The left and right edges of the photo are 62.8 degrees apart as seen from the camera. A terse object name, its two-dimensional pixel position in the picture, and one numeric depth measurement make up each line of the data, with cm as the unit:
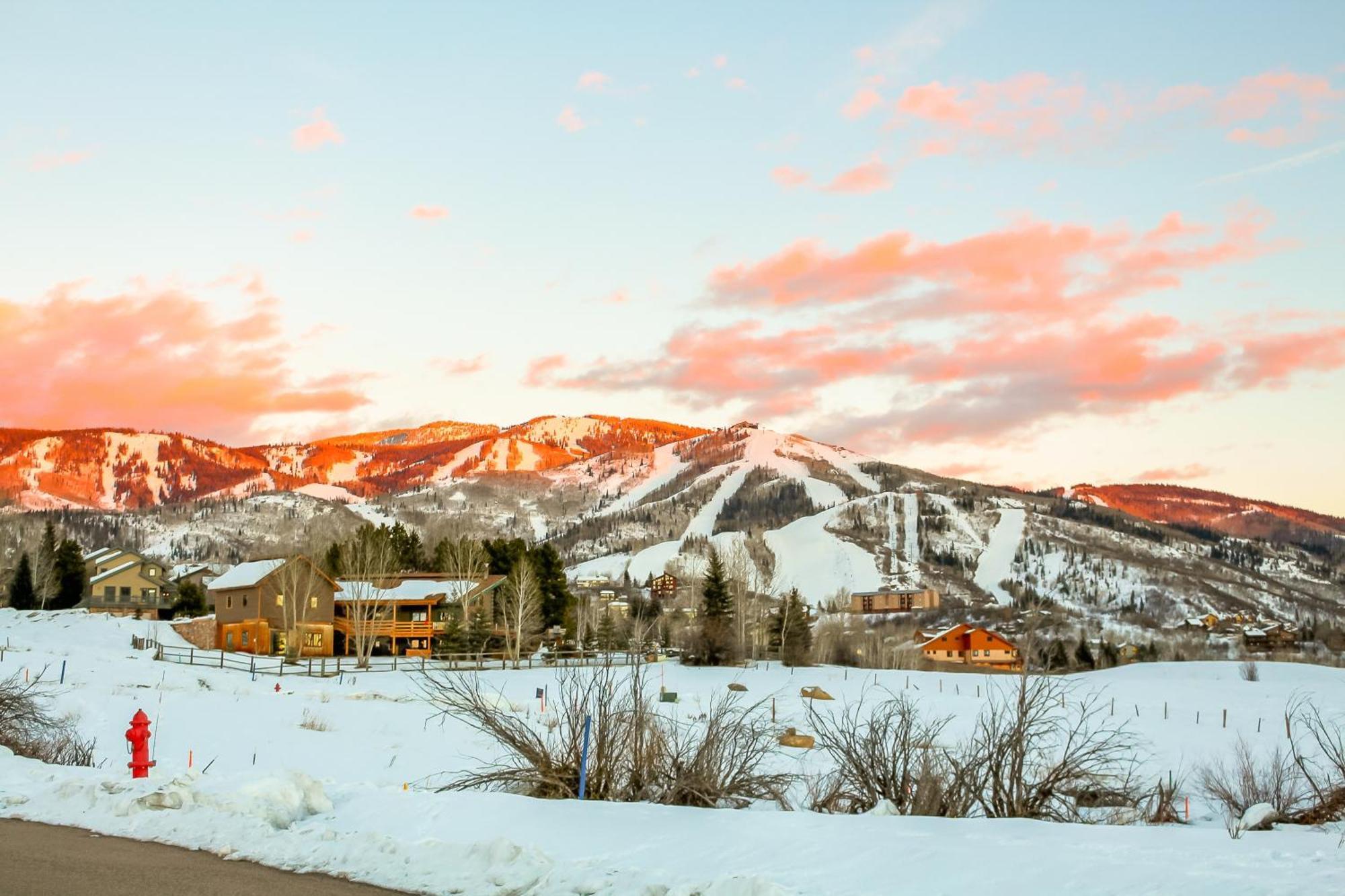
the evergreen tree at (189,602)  8962
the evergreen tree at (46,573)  8756
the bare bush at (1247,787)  1880
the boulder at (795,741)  3365
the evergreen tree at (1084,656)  10206
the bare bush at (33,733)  1945
